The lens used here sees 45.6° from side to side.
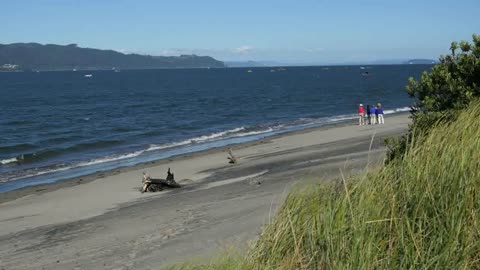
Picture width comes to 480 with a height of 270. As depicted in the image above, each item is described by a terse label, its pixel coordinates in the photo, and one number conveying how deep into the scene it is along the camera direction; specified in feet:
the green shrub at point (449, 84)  29.19
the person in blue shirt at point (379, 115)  116.67
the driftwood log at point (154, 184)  59.36
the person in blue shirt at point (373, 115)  118.21
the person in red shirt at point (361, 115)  117.50
